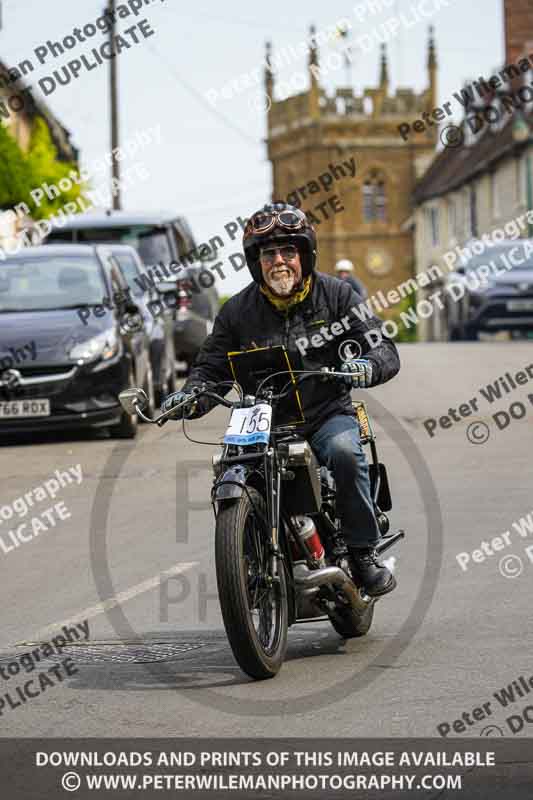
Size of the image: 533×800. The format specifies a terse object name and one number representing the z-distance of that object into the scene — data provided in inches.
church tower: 4407.0
